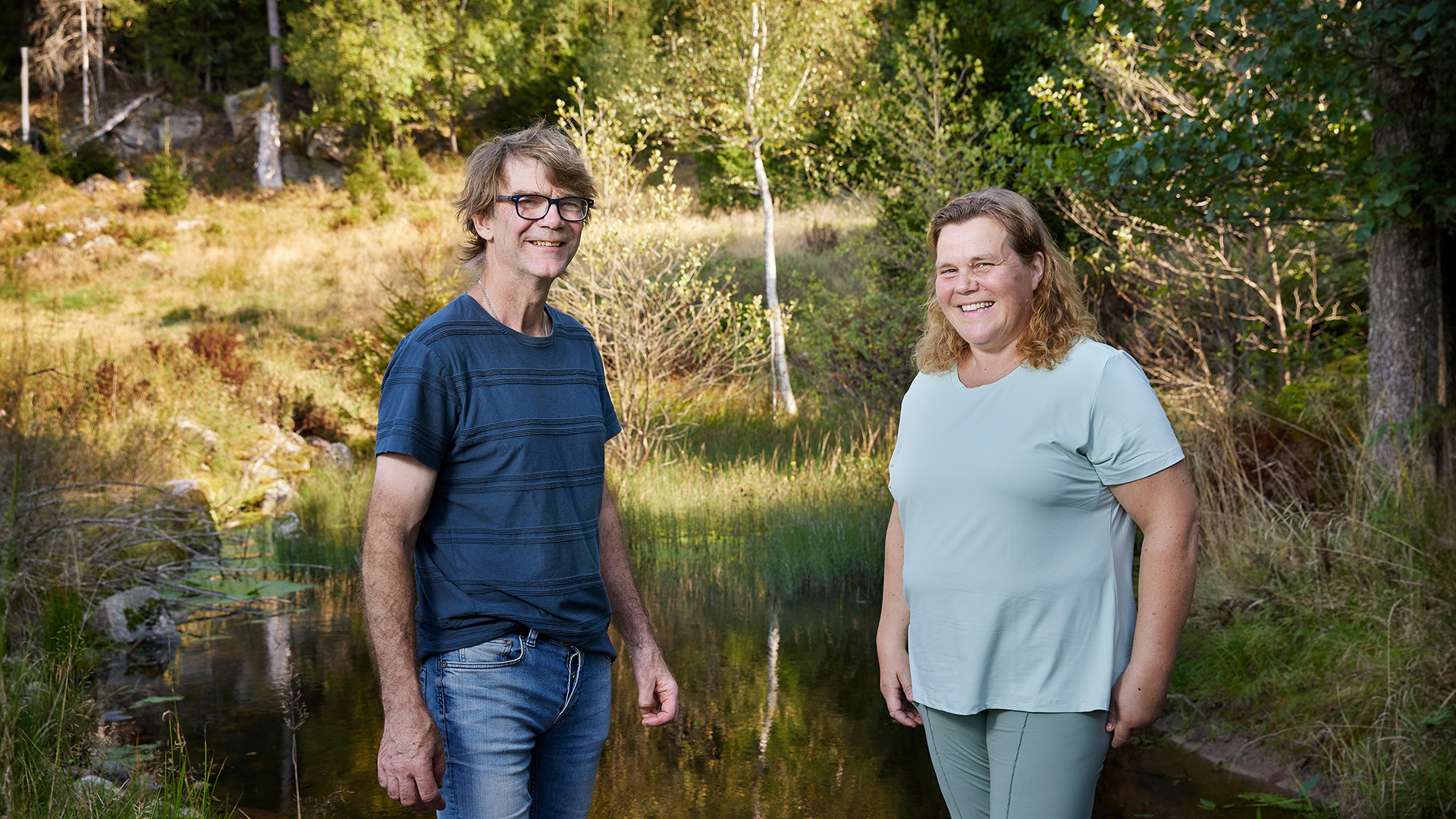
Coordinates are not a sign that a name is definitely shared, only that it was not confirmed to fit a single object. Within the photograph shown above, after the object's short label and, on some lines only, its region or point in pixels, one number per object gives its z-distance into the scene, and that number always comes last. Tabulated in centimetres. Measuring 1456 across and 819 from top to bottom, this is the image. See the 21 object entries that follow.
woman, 170
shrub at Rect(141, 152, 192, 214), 2483
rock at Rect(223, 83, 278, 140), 2864
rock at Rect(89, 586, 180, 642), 575
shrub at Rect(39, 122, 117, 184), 2620
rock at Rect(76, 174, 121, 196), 2586
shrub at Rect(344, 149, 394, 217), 2481
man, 167
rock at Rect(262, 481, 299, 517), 1009
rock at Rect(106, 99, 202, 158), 2894
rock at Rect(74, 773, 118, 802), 288
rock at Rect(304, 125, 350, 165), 2795
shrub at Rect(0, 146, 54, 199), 2462
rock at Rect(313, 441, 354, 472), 1145
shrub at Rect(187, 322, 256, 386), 1313
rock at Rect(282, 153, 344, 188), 2791
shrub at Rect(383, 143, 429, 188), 2598
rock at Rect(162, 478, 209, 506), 846
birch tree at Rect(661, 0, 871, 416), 1361
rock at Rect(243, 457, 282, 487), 1065
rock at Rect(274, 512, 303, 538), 867
